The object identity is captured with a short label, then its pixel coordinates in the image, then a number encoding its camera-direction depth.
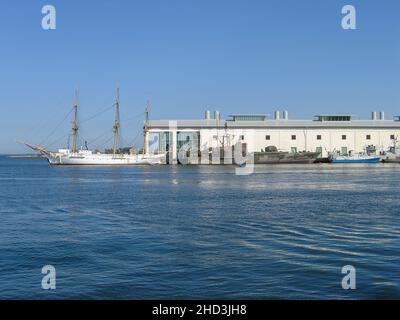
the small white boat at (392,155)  143.62
